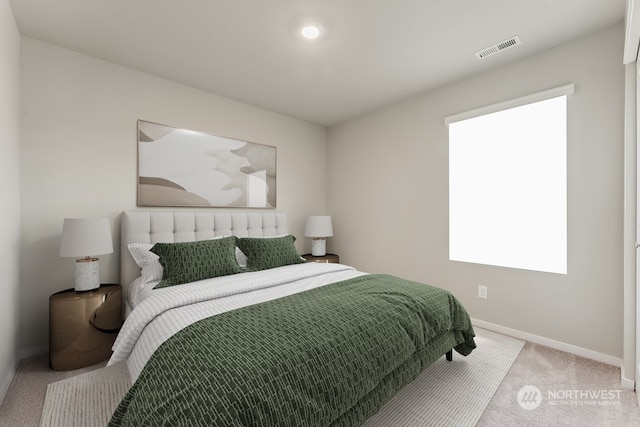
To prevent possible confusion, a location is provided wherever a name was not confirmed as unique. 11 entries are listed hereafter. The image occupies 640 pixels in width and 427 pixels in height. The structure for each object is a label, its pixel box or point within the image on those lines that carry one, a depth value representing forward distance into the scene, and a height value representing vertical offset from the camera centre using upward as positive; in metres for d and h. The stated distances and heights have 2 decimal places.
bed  1.04 -0.59
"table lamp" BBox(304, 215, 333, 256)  3.86 -0.24
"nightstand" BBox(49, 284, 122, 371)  2.06 -0.83
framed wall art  2.82 +0.49
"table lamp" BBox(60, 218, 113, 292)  2.12 -0.23
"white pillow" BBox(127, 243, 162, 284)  2.35 -0.40
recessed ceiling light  2.09 +1.37
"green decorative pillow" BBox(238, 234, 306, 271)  2.76 -0.39
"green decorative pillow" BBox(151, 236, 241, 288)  2.27 -0.39
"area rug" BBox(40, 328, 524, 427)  1.61 -1.15
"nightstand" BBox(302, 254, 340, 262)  3.73 -0.60
